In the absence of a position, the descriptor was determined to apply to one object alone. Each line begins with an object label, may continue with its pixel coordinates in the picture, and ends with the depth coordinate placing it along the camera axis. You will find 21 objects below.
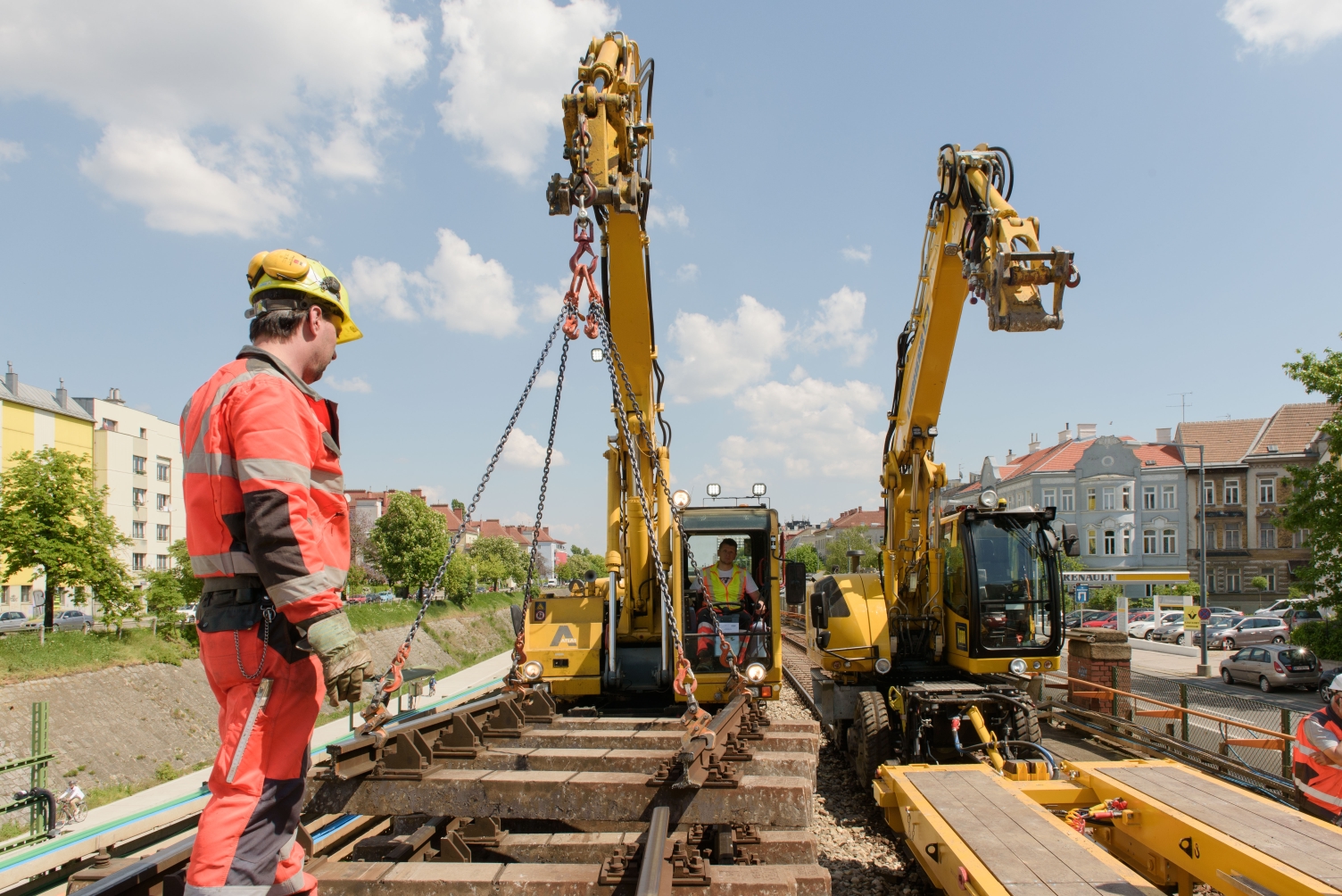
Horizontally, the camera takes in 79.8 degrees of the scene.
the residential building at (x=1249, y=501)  50.66
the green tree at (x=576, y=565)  100.39
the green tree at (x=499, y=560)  66.50
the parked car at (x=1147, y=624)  35.81
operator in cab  8.21
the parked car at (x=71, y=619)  34.21
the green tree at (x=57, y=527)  20.42
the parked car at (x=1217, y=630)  32.00
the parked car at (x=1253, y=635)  30.52
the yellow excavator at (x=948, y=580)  8.54
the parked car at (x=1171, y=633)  33.78
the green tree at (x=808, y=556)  80.43
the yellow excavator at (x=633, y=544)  7.18
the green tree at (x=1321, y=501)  18.98
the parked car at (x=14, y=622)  31.66
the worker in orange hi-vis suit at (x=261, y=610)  2.32
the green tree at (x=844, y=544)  73.19
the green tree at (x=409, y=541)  47.62
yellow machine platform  4.12
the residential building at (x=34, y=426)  40.84
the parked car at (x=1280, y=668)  21.17
